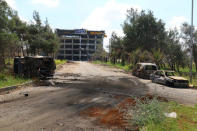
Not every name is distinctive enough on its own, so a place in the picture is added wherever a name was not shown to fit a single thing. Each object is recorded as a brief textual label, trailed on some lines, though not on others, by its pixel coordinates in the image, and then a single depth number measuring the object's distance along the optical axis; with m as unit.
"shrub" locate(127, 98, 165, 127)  5.08
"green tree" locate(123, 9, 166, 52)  38.59
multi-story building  133.75
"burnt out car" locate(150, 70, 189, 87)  14.20
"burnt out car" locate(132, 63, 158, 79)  19.73
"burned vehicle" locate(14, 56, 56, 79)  15.34
